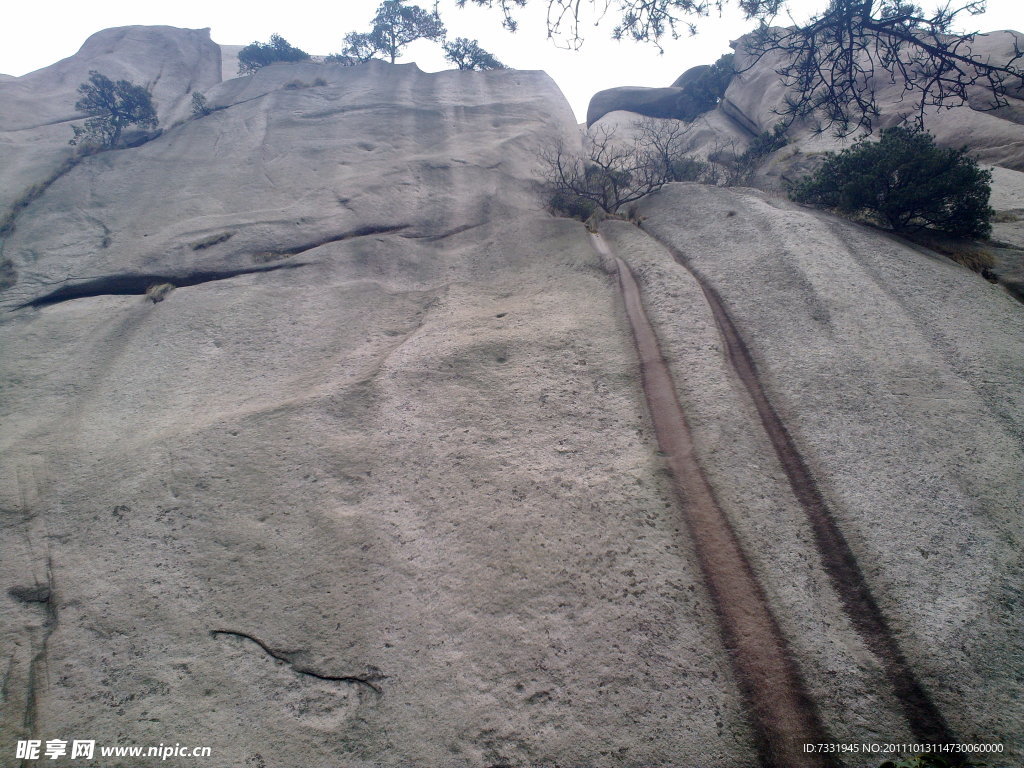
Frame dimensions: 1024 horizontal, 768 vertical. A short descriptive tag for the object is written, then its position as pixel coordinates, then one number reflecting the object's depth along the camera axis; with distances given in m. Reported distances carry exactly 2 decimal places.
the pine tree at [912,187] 9.06
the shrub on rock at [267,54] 24.50
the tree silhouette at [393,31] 27.73
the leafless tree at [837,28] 6.81
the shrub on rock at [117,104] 16.52
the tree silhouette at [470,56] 25.12
